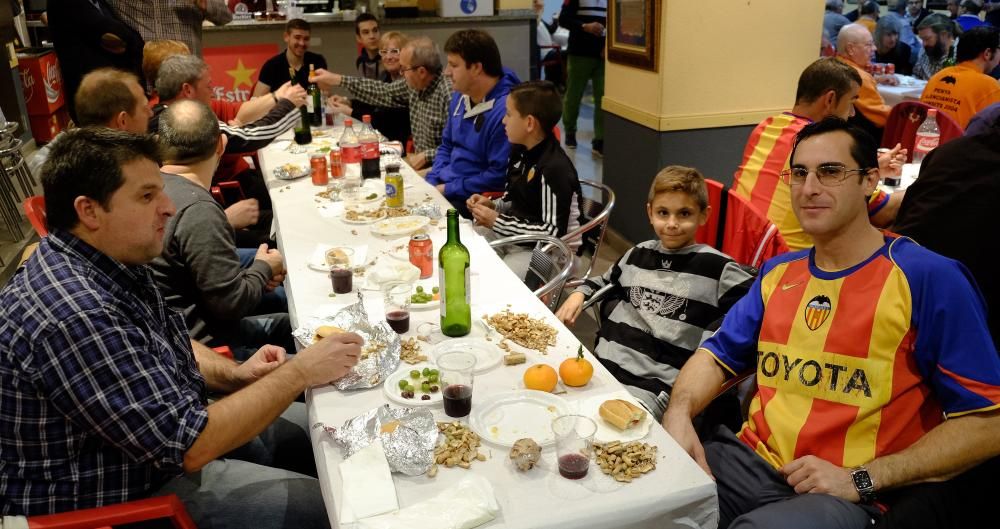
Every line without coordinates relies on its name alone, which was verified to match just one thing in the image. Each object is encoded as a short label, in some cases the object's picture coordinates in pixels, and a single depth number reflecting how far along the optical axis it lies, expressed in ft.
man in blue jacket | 12.60
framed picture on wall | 13.37
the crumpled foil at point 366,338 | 5.75
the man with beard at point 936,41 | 21.26
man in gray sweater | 7.73
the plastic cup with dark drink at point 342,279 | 7.37
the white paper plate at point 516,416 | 5.04
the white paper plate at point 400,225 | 9.23
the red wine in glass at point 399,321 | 6.63
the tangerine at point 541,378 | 5.56
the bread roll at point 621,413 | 5.05
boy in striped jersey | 7.13
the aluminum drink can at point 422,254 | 7.84
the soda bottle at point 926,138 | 12.48
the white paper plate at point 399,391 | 5.45
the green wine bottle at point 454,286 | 6.53
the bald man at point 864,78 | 16.94
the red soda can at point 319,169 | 11.71
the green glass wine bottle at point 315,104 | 16.41
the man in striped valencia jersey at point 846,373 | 5.06
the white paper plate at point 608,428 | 5.01
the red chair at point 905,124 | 14.64
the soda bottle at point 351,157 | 12.46
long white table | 4.35
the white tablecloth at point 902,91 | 19.25
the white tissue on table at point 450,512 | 4.18
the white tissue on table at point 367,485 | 4.35
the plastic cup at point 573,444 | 4.60
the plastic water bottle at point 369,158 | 12.01
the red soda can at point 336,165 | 11.84
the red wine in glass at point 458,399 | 5.24
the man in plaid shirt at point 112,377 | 4.58
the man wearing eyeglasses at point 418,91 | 14.57
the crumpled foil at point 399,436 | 4.69
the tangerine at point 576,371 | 5.63
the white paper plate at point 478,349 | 6.01
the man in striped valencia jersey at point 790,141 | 9.90
